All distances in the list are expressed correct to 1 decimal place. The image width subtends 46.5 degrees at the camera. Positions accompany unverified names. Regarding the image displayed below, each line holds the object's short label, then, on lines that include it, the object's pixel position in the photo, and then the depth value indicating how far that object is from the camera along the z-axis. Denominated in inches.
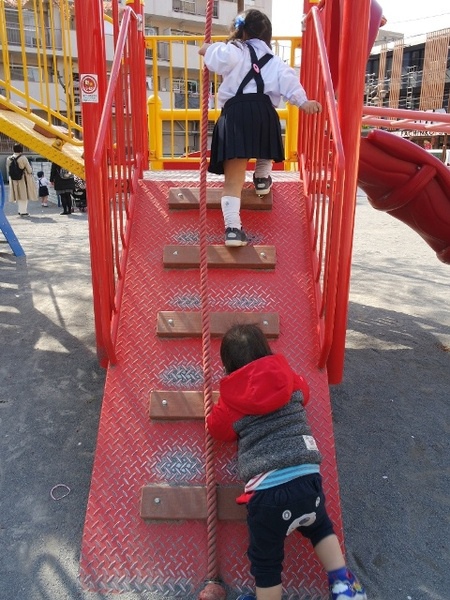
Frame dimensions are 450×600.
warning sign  104.6
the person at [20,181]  453.7
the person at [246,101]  120.6
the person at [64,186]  516.7
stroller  565.6
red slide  138.6
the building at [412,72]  1632.6
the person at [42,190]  577.0
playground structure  84.4
